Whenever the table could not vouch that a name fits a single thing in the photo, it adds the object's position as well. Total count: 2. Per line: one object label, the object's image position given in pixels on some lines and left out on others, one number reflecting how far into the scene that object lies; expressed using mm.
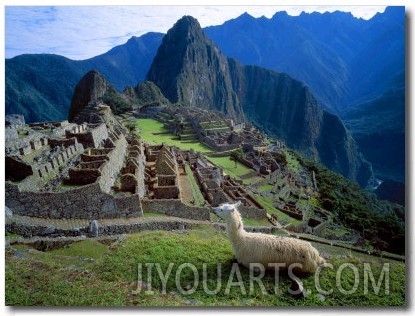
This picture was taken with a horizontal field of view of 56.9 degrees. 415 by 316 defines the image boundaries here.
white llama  6168
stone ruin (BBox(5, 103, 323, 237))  9664
